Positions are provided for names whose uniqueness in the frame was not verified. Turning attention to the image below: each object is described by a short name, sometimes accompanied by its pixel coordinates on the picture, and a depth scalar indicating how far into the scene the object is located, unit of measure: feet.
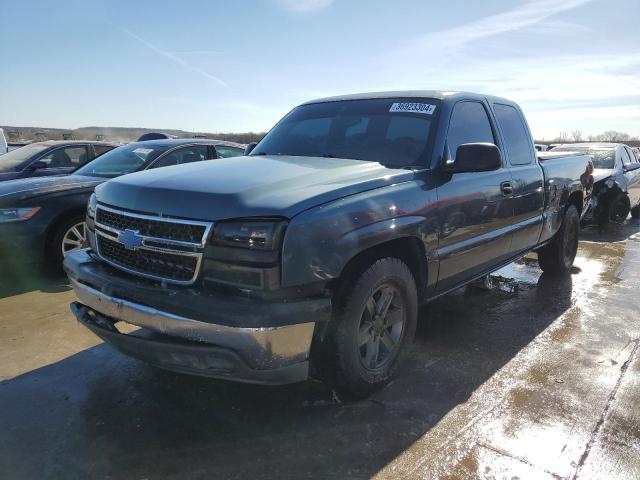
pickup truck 7.97
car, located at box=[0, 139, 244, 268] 16.84
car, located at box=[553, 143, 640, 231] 31.99
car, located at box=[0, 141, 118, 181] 24.09
